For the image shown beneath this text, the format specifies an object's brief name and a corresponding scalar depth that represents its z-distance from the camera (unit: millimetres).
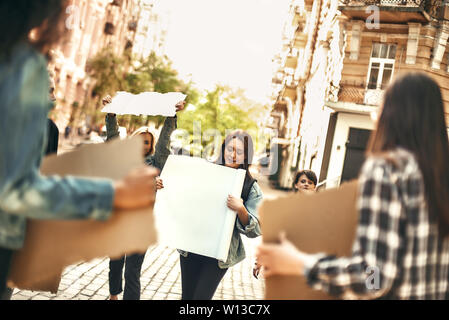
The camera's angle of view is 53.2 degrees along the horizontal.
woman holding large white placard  3553
